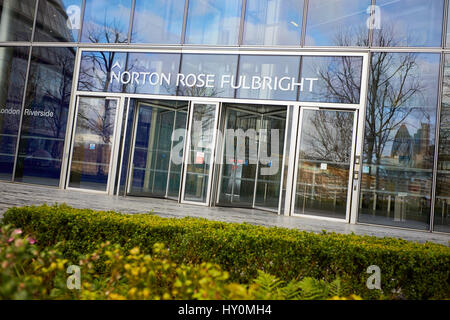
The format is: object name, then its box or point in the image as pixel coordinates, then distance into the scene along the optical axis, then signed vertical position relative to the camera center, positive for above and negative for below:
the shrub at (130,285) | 1.73 -0.64
